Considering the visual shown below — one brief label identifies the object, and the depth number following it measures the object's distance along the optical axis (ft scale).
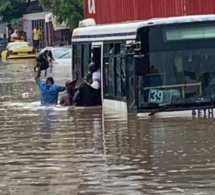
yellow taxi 197.88
